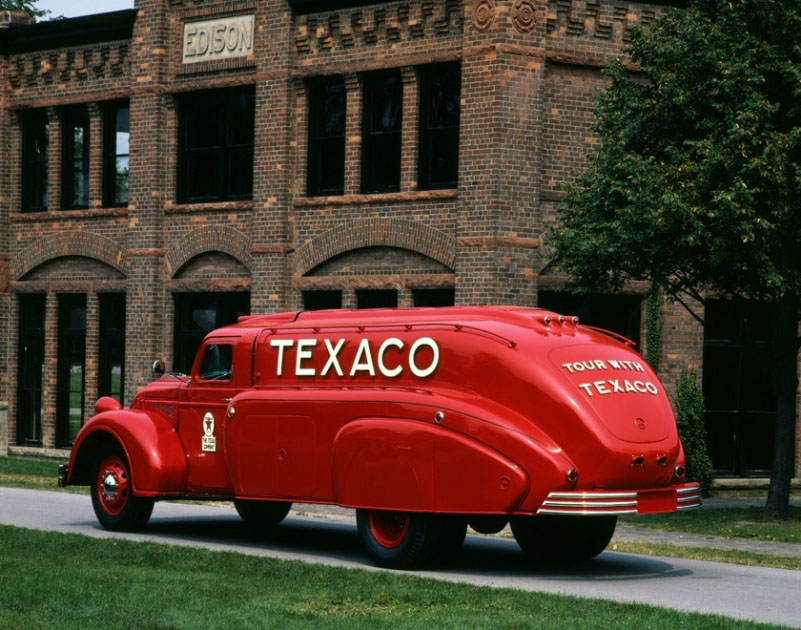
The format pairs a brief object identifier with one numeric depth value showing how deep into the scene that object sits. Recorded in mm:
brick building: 22531
